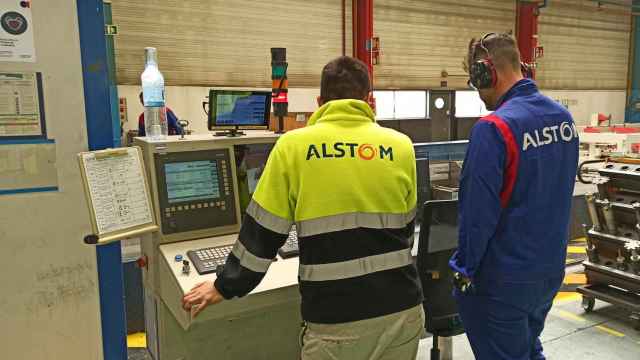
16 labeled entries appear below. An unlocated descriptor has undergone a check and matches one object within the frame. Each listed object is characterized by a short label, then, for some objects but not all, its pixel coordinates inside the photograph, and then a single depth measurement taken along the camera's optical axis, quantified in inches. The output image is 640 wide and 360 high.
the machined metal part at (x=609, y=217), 128.3
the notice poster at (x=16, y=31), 70.3
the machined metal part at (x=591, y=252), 136.8
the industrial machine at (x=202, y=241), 74.8
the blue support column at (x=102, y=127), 75.2
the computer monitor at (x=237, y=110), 85.2
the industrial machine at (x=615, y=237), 124.0
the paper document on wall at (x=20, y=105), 71.7
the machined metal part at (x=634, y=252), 122.9
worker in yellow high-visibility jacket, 57.1
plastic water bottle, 90.3
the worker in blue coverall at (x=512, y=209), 67.6
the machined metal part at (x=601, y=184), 127.5
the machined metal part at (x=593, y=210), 131.8
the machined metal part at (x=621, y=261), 129.5
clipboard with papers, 70.2
